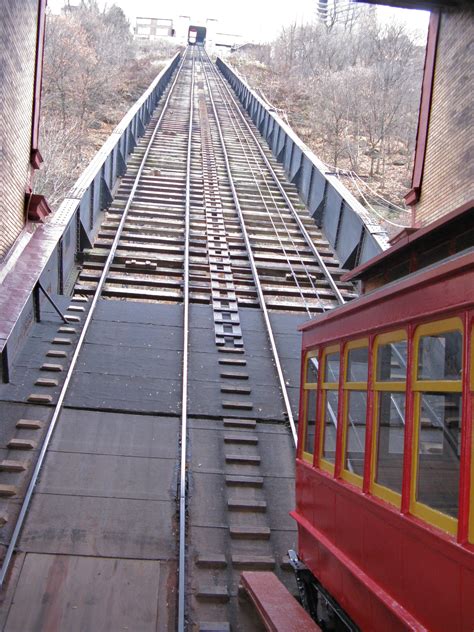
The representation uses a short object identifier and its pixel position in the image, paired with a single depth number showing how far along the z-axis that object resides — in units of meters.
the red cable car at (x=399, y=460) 2.67
